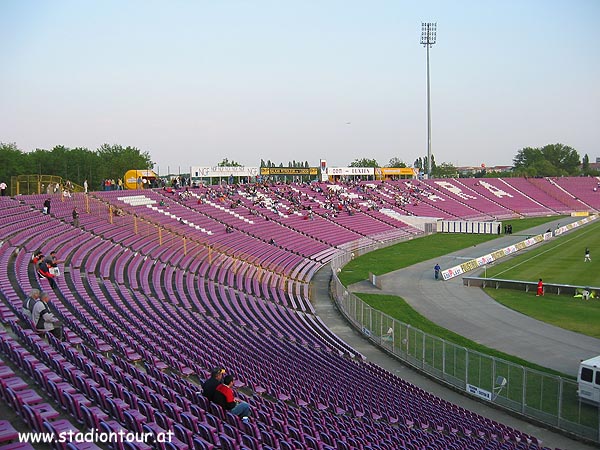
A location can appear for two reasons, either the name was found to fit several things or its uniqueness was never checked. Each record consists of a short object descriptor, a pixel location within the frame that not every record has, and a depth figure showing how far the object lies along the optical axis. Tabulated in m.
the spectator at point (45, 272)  17.75
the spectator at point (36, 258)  18.42
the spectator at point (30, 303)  12.23
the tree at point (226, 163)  138.12
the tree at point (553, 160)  160.00
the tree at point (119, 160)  97.38
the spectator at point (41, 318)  12.03
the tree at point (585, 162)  184.38
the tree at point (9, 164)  73.00
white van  16.22
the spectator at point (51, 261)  18.15
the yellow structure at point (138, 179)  52.81
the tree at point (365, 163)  170.50
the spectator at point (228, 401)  9.45
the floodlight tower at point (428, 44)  90.44
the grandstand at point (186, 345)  8.85
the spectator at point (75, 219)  29.51
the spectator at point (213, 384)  9.59
